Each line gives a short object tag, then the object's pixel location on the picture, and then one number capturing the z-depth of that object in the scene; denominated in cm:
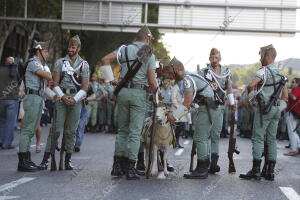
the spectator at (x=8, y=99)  1468
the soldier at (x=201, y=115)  964
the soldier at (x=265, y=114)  1005
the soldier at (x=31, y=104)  1016
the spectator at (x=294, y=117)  1636
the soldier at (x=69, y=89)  1034
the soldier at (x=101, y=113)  2512
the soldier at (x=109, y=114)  2484
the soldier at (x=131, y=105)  934
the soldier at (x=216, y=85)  1053
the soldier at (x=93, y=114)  2458
